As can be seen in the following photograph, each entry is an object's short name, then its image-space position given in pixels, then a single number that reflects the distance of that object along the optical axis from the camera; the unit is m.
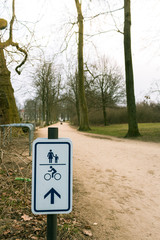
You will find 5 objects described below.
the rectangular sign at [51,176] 1.48
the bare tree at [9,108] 12.37
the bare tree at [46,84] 34.52
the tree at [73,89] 34.12
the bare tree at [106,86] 30.75
